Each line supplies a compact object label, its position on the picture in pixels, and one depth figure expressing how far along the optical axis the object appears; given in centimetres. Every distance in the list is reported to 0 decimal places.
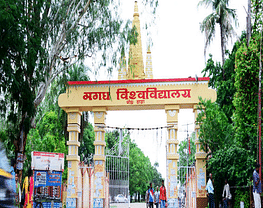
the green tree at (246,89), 1864
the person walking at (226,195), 1700
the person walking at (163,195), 1953
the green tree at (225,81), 2761
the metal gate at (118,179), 2250
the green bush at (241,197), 1675
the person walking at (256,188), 1417
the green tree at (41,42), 1259
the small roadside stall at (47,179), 1709
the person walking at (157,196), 2274
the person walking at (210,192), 1741
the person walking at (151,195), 2133
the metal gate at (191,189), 2150
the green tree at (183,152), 5818
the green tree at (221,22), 2730
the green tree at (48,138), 3066
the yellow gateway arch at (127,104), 2153
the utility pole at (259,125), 1504
